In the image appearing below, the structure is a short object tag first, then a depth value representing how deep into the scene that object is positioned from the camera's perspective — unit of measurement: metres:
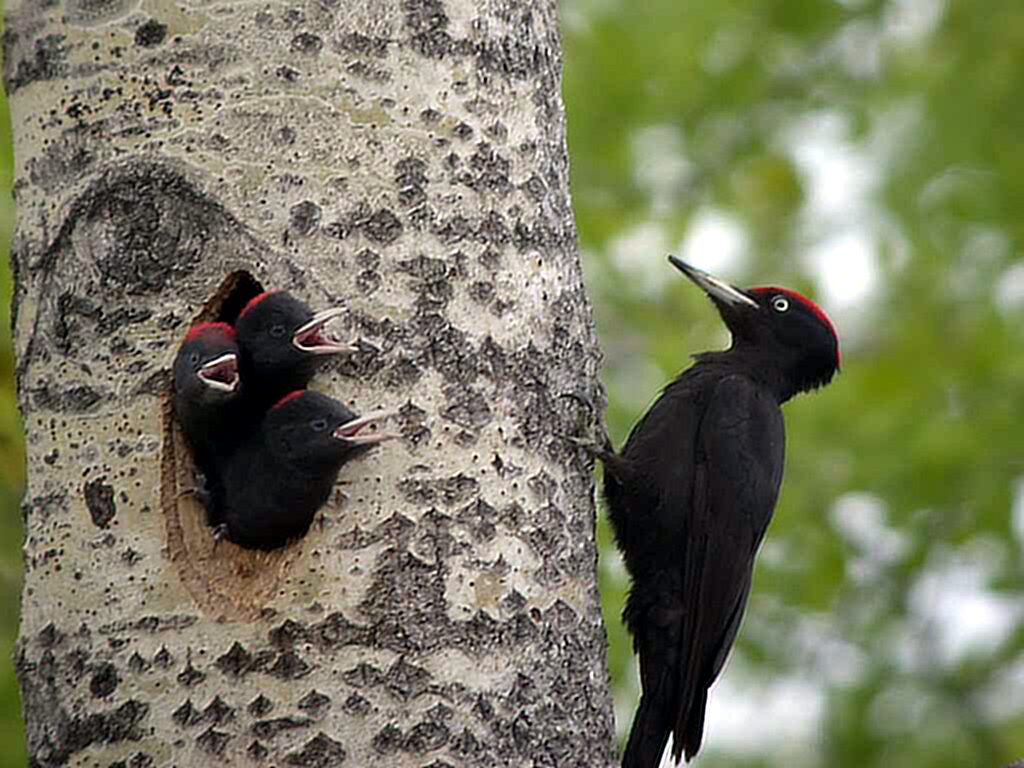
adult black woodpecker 7.75
